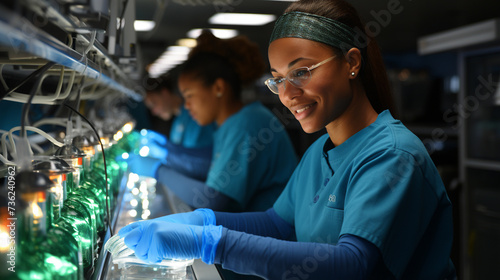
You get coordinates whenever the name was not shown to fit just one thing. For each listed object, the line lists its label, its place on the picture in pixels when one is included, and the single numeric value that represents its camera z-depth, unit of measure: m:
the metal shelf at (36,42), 0.56
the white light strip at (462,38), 2.97
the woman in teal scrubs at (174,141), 2.77
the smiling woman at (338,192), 1.05
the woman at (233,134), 2.20
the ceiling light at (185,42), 7.03
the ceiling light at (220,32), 6.14
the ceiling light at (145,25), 5.47
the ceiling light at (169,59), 8.10
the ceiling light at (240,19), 5.04
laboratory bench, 1.19
